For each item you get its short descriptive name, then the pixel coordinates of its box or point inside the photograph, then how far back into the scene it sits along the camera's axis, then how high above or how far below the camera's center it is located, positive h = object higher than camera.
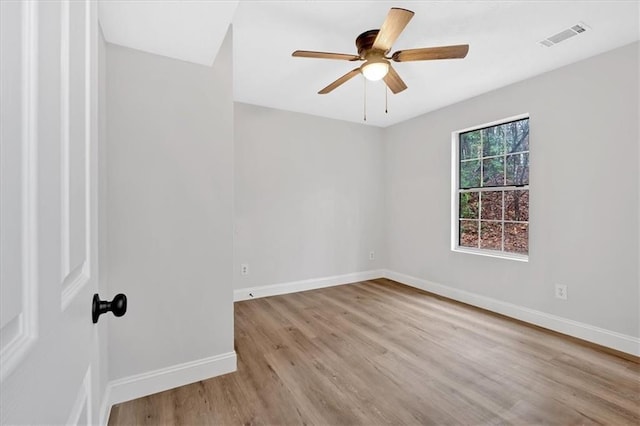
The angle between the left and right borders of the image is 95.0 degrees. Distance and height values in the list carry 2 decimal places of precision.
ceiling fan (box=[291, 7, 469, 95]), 1.79 +1.09
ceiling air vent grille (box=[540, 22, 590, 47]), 2.17 +1.37
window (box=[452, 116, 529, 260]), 3.19 +0.26
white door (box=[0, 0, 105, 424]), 0.29 +0.00
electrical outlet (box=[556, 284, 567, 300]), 2.78 -0.76
